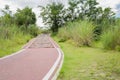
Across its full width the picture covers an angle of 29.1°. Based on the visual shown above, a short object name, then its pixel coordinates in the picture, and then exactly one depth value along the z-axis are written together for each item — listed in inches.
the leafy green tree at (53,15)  2815.0
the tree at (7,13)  1950.1
